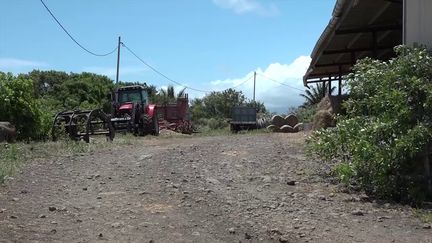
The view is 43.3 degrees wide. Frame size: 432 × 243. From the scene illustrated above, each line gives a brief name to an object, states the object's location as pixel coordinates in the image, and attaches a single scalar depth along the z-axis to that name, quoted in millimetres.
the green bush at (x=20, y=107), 20969
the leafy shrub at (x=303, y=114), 36200
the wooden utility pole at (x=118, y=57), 47000
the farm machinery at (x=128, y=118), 20359
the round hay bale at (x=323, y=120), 17859
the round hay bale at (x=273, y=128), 34406
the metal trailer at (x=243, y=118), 42062
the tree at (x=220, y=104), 70750
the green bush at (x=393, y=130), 8234
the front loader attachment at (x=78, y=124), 19656
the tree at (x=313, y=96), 55984
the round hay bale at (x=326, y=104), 18986
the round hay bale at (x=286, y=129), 32812
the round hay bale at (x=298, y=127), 30375
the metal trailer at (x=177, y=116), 38469
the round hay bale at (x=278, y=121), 36431
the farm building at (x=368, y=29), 10391
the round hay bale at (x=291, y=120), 36094
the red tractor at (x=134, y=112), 26484
